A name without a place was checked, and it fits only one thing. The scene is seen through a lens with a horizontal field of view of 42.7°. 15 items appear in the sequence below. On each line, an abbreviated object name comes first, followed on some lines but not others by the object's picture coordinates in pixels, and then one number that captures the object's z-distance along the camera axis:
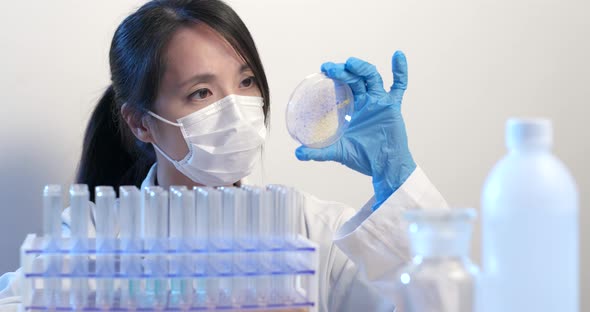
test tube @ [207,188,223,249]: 1.08
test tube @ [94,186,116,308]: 1.03
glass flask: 0.79
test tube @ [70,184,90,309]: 1.03
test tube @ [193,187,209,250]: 1.07
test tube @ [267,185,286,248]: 1.09
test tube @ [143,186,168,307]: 1.03
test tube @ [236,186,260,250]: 1.08
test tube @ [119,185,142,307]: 1.03
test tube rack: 1.03
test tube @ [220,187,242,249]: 1.08
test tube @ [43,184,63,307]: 1.03
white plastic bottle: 0.76
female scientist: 1.48
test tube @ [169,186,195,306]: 1.03
